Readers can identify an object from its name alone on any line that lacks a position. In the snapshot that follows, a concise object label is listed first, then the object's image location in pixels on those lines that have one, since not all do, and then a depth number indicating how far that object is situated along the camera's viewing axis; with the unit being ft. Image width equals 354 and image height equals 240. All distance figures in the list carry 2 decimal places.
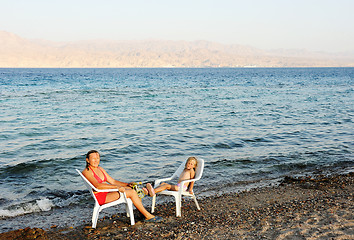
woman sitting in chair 19.43
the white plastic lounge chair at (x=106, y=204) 19.09
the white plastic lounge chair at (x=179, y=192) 21.17
